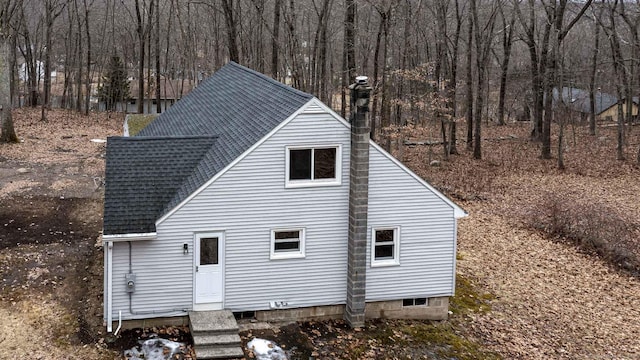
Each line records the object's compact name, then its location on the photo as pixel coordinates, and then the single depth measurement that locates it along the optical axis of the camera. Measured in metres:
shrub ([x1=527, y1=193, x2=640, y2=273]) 22.58
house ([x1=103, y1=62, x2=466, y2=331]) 14.30
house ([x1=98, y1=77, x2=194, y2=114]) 60.57
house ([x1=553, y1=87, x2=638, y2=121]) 54.28
